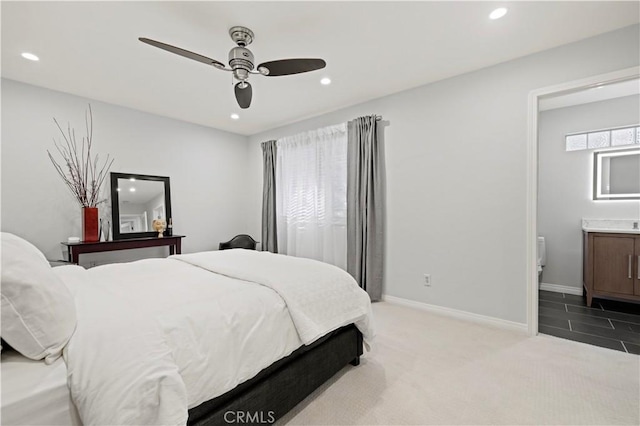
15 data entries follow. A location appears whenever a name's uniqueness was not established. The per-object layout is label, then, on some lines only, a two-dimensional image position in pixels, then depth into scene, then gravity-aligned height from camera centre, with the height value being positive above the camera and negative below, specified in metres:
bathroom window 3.57 +0.90
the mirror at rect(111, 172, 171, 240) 3.81 +0.08
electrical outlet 3.31 -0.83
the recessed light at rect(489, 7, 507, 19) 2.06 +1.42
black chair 4.80 -0.58
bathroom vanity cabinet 3.20 -0.66
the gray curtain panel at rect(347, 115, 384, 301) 3.64 +0.04
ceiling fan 2.09 +1.07
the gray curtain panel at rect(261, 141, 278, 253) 4.92 +0.16
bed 0.92 -0.55
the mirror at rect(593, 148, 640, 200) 3.59 +0.43
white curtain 4.07 +0.21
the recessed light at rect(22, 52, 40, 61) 2.59 +1.39
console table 3.22 -0.45
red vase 3.37 -0.19
